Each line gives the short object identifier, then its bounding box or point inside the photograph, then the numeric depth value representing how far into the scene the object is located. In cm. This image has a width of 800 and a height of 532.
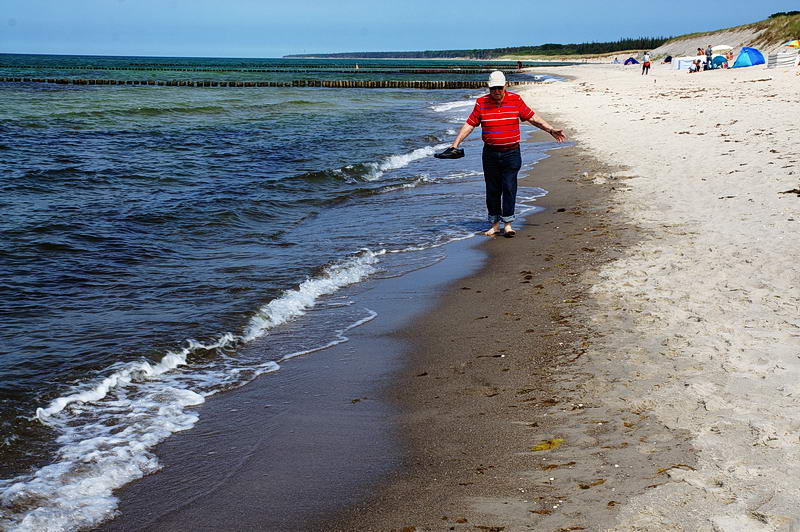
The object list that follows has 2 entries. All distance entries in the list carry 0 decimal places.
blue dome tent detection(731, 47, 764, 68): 4538
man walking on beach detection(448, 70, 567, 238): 838
